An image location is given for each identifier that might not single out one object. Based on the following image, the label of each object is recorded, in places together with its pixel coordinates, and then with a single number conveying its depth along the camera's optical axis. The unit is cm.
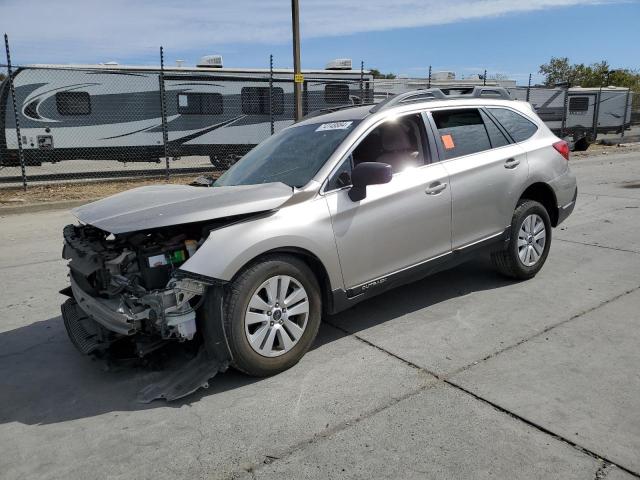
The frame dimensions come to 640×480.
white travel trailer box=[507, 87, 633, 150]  2328
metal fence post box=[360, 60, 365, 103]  1731
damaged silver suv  329
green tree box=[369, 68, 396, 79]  6106
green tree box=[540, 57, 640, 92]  5184
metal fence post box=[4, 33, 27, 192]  1093
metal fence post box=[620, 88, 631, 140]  2674
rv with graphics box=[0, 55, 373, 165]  1465
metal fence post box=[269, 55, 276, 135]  1463
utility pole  1321
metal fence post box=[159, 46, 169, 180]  1323
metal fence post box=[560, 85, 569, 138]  2284
